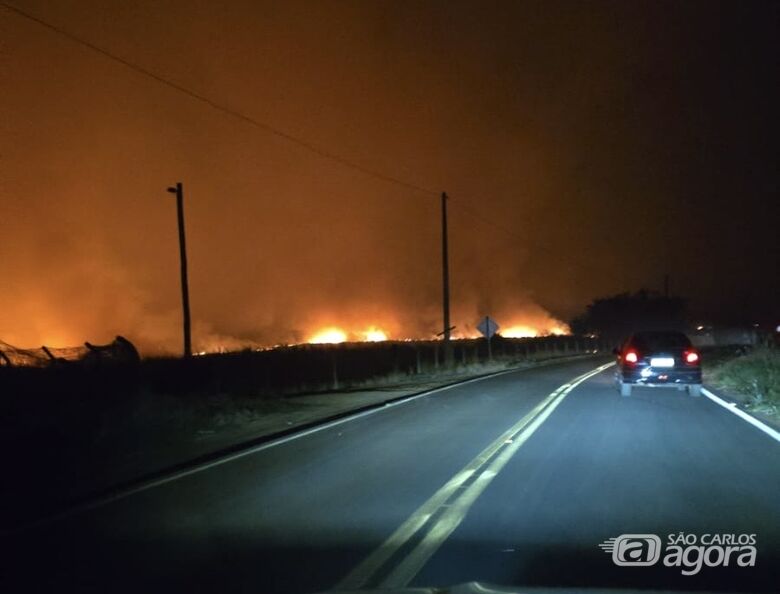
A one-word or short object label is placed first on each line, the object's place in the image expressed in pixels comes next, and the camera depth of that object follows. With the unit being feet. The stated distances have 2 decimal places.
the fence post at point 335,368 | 117.21
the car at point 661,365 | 74.95
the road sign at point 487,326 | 156.15
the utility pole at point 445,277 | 150.71
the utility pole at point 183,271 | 113.50
